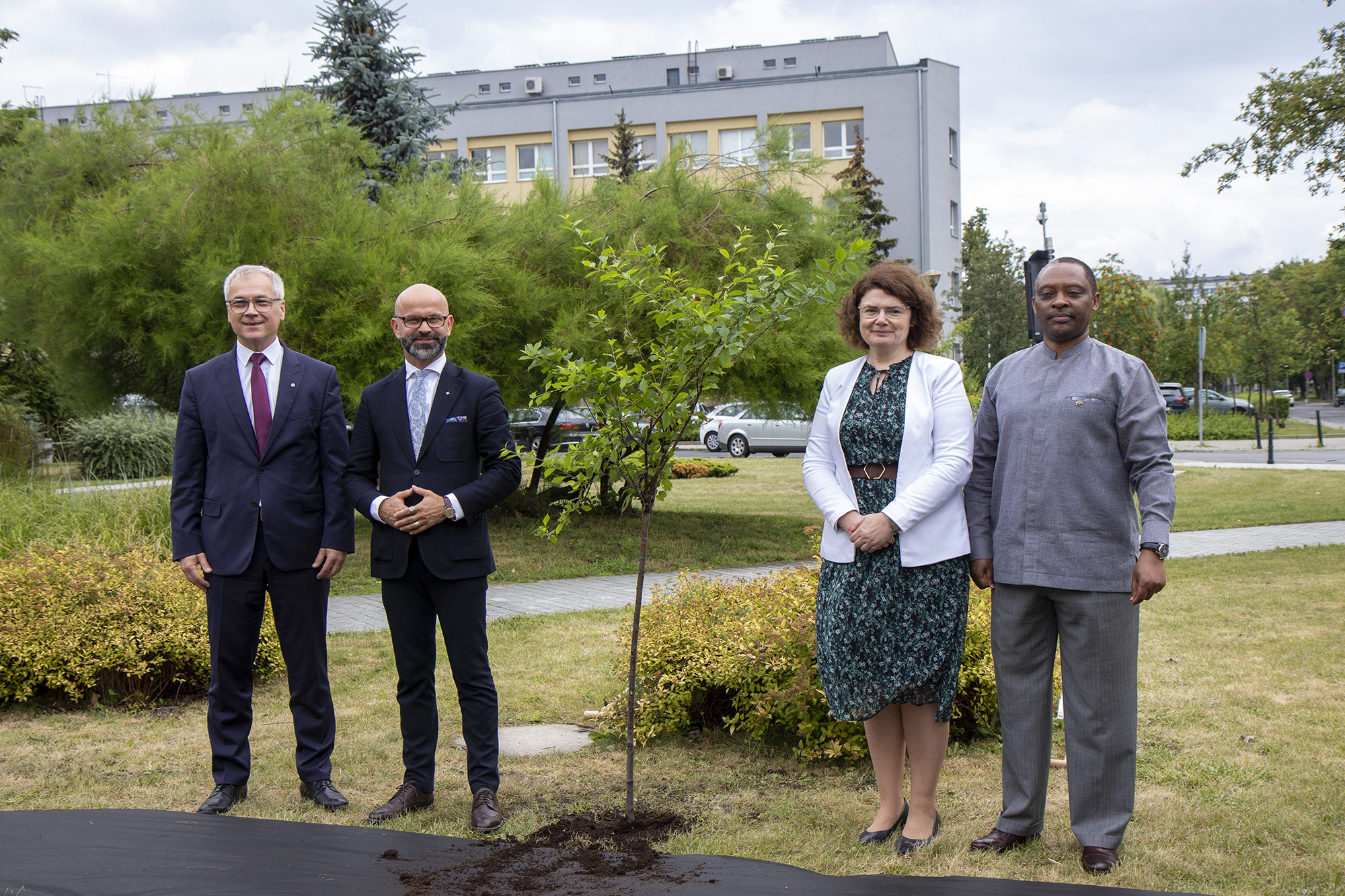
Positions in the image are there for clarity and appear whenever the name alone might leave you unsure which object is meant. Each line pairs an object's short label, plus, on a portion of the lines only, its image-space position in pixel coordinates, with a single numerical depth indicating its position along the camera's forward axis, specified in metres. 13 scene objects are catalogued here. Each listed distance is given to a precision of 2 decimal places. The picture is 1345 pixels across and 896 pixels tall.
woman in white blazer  3.54
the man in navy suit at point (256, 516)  4.18
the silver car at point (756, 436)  28.95
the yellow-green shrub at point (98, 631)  5.66
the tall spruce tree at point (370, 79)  17.00
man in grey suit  3.42
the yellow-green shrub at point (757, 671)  4.69
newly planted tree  3.65
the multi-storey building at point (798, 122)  35.59
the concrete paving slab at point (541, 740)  5.07
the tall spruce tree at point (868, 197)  32.84
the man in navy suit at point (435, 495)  3.98
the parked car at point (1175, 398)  43.58
